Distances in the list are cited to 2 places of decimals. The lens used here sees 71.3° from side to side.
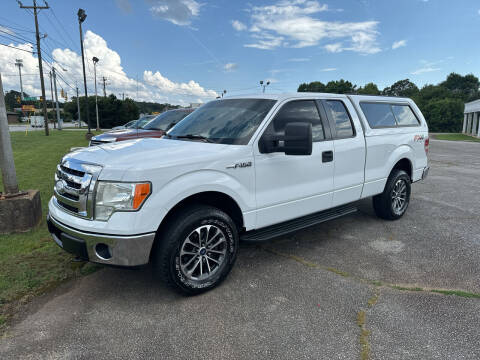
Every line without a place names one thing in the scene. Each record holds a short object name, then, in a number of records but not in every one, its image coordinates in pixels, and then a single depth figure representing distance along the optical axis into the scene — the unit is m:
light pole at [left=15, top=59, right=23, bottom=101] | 90.69
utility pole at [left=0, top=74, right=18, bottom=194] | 4.66
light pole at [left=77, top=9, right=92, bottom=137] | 25.73
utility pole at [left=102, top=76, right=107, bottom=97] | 79.12
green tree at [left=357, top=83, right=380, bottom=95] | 89.61
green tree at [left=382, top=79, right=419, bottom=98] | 97.41
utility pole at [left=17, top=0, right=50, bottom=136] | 27.06
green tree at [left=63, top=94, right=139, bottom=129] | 63.69
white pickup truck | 2.78
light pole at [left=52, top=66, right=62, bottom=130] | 43.02
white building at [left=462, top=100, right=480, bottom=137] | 41.54
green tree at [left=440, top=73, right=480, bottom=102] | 89.25
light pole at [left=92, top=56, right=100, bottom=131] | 36.52
